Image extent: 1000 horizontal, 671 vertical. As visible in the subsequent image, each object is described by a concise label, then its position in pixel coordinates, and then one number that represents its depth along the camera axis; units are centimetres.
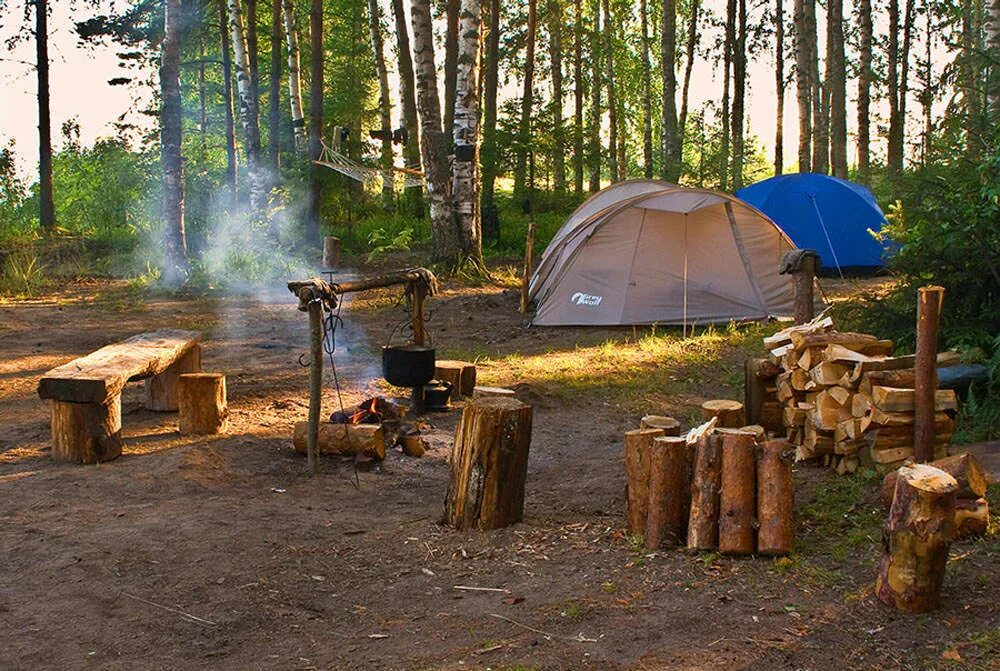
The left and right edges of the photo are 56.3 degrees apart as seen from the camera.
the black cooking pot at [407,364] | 754
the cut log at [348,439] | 650
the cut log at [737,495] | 433
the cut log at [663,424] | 509
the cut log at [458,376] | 850
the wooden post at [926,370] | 496
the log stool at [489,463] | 486
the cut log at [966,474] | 441
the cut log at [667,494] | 450
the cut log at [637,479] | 468
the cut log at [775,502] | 430
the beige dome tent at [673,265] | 1166
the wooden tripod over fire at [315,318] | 621
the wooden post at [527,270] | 1259
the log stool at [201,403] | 687
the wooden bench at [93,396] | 598
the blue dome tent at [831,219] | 1519
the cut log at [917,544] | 366
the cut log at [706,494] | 441
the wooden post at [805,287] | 748
